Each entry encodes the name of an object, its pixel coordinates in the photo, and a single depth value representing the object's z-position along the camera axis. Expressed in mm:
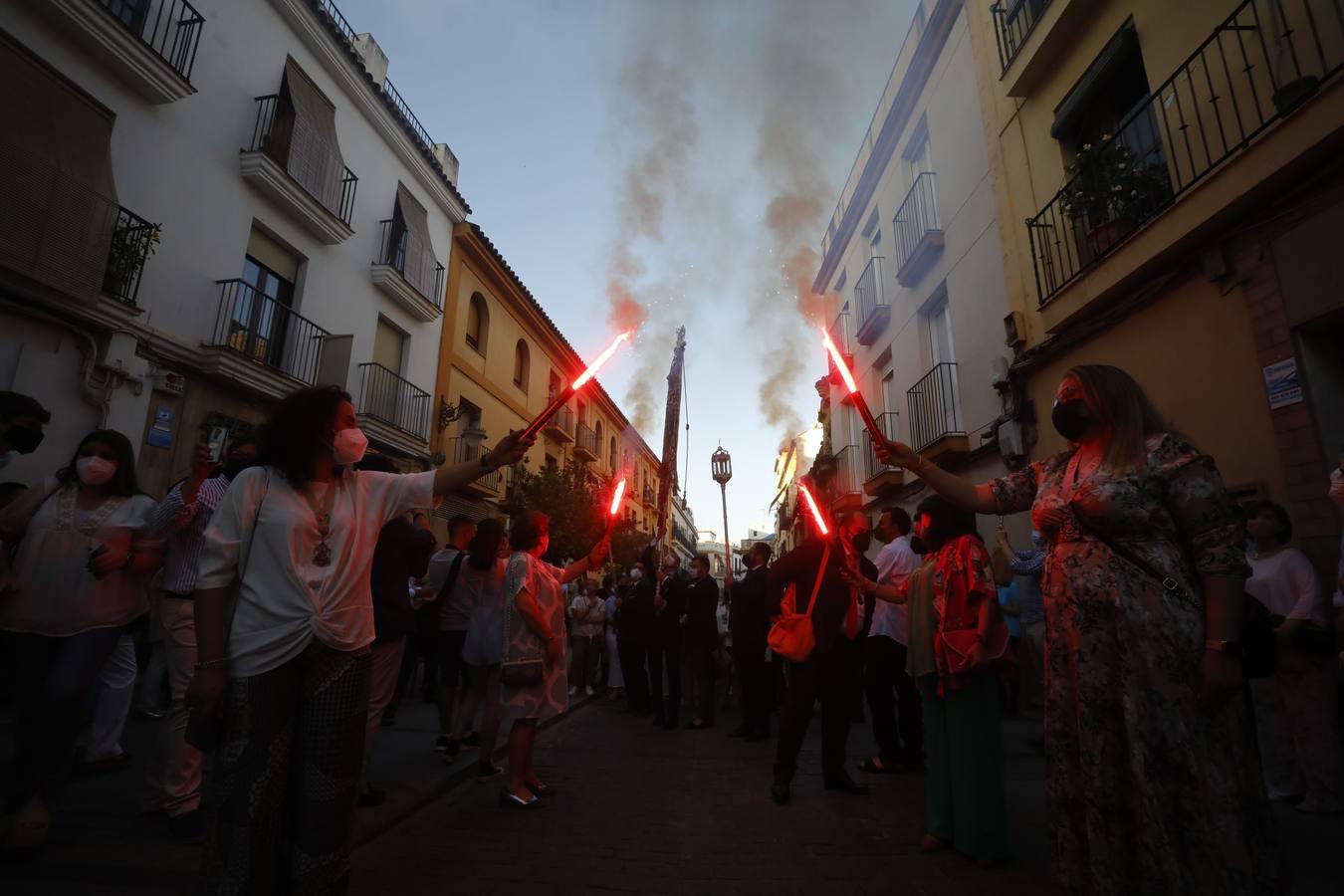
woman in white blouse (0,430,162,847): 3078
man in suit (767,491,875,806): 4406
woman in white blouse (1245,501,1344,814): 3971
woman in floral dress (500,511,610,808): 4215
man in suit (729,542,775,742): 6863
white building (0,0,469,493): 7992
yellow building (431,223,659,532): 17078
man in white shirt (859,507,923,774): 5375
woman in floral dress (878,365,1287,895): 1883
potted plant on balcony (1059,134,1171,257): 7017
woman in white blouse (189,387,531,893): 1979
